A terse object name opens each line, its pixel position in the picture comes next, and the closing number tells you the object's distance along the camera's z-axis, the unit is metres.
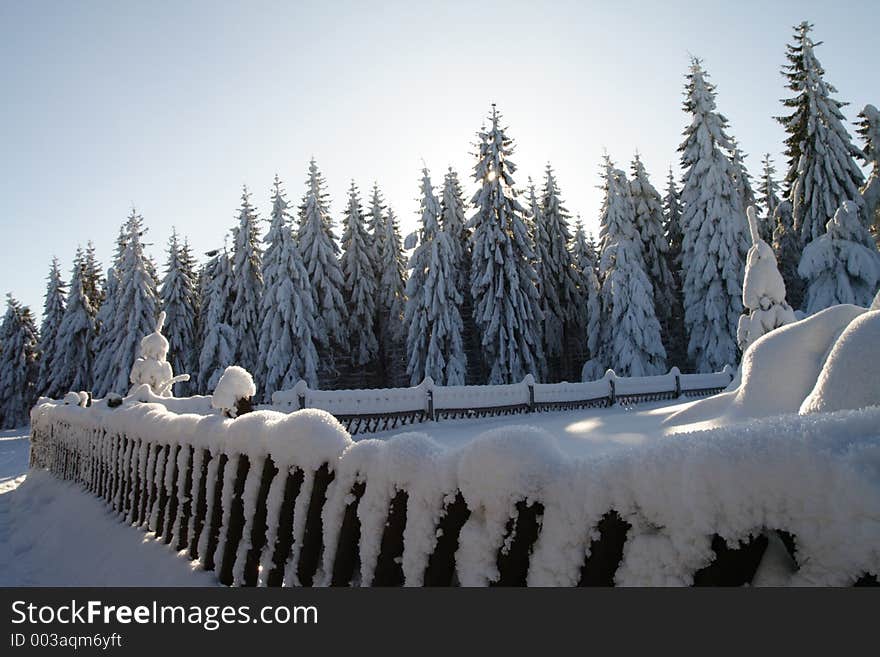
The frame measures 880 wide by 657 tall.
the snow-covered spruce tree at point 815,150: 27.42
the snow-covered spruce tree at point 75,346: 40.06
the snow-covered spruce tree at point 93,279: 47.38
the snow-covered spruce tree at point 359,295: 36.94
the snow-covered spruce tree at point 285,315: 31.09
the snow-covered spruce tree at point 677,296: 36.84
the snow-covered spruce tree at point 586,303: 33.16
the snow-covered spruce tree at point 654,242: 35.31
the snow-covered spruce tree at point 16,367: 44.41
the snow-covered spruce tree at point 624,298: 30.39
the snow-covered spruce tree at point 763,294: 13.28
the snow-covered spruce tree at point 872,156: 27.19
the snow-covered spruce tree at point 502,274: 29.75
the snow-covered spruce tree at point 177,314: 38.12
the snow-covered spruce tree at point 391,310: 38.66
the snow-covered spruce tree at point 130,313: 36.03
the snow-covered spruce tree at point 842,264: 24.12
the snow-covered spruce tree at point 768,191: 39.16
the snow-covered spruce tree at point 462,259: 33.25
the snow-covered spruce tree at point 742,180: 33.75
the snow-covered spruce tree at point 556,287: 35.44
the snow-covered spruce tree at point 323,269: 34.34
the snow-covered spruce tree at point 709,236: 29.59
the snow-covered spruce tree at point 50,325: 41.22
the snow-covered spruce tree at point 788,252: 34.84
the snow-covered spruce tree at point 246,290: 34.97
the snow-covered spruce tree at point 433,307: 30.14
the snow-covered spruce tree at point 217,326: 33.25
